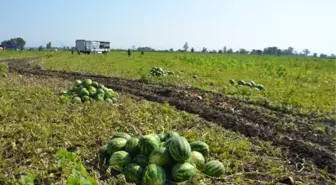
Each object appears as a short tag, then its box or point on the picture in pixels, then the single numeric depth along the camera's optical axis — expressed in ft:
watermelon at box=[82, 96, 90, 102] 28.86
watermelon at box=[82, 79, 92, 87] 30.70
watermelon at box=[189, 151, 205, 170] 14.93
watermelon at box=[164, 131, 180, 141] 15.94
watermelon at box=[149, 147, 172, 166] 14.02
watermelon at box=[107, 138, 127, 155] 15.42
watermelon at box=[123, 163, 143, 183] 13.82
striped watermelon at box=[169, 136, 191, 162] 13.74
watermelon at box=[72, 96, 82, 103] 28.17
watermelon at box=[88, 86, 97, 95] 30.04
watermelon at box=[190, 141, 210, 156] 15.97
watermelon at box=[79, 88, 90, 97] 29.22
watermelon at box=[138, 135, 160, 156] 14.61
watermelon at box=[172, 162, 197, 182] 13.61
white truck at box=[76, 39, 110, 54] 238.72
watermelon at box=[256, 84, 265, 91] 47.10
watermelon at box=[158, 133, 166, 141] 16.23
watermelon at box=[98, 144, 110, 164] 16.05
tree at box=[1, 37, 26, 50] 574.15
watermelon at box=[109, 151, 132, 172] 14.55
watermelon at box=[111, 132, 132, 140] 16.49
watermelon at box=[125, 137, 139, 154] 15.38
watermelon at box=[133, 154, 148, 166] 14.43
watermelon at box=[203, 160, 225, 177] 14.78
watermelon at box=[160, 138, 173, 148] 14.66
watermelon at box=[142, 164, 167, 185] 13.17
